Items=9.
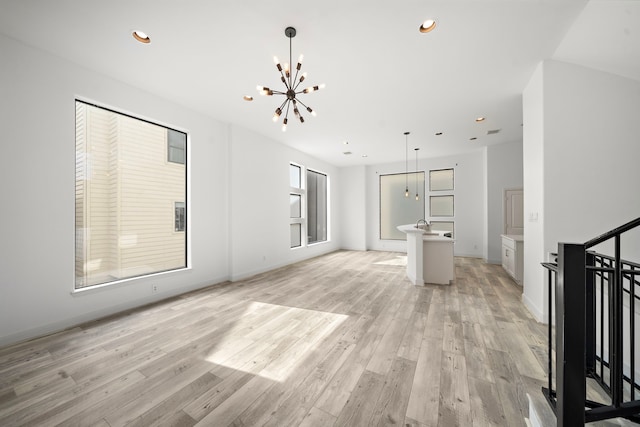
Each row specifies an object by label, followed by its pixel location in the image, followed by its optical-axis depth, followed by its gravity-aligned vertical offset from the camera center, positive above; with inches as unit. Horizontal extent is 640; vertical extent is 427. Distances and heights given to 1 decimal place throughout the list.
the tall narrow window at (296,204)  290.2 +10.6
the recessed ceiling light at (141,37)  102.8 +72.7
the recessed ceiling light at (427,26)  96.3 +72.3
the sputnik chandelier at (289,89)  99.9 +51.3
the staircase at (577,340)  48.0 -24.7
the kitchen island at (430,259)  190.4 -35.0
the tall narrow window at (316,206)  333.7 +8.9
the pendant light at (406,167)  301.4 +62.3
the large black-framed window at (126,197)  131.8 +9.6
